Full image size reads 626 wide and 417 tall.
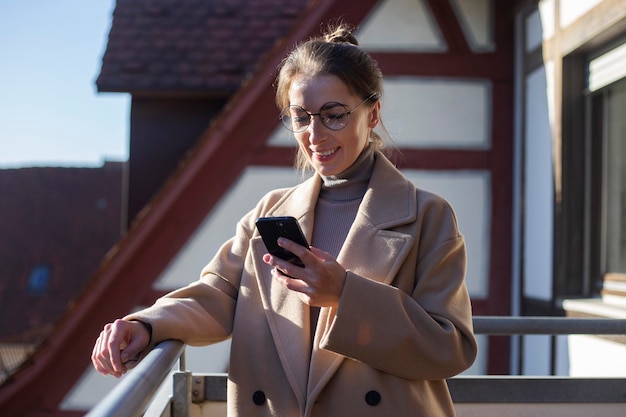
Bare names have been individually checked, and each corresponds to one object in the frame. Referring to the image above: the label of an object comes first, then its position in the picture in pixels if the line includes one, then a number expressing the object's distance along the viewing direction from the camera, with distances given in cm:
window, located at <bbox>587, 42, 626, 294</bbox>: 464
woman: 179
